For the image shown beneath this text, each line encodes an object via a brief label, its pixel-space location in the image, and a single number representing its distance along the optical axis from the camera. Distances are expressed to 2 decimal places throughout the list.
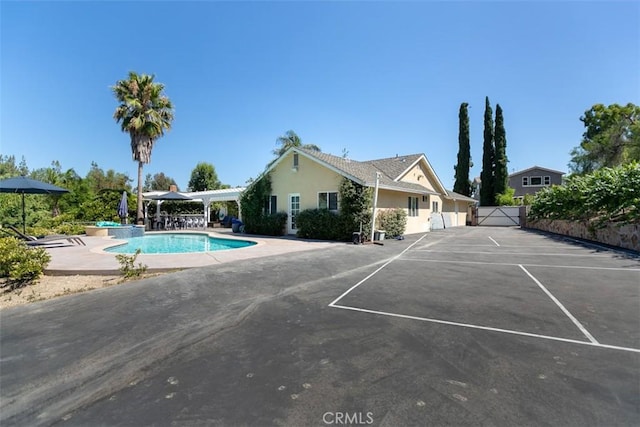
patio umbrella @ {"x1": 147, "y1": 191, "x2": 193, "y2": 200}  24.38
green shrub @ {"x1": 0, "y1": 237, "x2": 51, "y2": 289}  6.66
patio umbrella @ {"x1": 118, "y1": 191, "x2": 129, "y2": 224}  22.72
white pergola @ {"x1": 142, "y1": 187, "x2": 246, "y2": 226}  28.06
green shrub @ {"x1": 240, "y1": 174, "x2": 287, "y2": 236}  20.22
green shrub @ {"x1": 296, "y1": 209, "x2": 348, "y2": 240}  17.06
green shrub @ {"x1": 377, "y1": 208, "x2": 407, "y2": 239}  18.28
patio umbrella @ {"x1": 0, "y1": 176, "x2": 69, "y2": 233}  13.49
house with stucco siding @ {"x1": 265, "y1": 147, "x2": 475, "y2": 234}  18.31
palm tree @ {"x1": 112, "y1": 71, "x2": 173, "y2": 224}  23.78
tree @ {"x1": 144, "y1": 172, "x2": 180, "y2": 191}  64.04
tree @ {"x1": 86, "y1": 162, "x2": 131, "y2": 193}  43.60
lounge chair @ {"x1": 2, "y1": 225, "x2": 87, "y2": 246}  12.18
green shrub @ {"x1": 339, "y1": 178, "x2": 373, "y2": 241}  16.41
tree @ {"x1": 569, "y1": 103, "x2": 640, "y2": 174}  29.20
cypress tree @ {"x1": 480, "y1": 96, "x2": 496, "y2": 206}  43.50
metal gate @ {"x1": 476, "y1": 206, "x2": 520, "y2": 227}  36.41
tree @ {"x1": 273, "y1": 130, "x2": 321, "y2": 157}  38.00
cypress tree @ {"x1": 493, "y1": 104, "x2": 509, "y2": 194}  42.25
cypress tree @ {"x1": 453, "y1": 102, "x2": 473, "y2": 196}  45.31
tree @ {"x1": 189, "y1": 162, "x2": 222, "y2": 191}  51.59
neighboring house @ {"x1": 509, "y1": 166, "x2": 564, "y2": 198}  47.88
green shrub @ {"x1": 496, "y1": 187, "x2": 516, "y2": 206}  40.06
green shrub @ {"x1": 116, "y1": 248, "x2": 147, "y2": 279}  7.55
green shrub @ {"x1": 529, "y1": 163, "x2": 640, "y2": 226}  14.70
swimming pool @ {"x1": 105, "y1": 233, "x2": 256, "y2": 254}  15.16
